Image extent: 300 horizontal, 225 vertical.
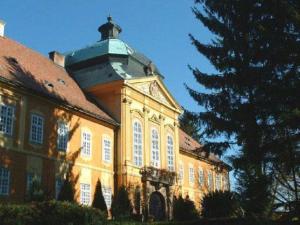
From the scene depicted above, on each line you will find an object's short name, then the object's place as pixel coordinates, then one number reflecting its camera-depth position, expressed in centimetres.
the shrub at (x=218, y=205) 3032
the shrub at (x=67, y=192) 2445
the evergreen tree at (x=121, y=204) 2735
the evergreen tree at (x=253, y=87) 2072
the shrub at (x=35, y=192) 2142
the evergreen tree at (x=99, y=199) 2751
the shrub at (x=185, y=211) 3206
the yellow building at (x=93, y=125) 2417
